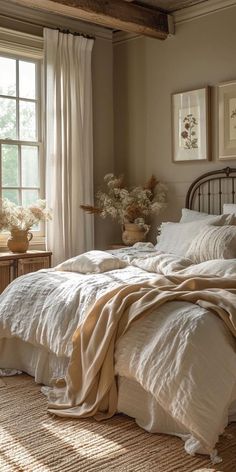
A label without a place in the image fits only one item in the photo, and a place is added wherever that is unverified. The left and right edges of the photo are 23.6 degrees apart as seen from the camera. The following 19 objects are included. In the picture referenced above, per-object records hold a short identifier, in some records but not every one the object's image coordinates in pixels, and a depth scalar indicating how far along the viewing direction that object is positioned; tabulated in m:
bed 2.62
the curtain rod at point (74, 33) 5.51
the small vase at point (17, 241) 5.05
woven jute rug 2.53
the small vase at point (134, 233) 5.54
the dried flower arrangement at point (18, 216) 5.00
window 5.36
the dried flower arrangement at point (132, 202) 5.51
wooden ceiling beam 4.68
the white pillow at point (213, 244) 4.12
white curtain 5.46
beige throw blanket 3.01
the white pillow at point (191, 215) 4.91
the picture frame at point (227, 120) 4.95
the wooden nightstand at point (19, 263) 4.86
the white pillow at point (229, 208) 4.70
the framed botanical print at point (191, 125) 5.16
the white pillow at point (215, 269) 3.52
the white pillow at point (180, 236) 4.50
